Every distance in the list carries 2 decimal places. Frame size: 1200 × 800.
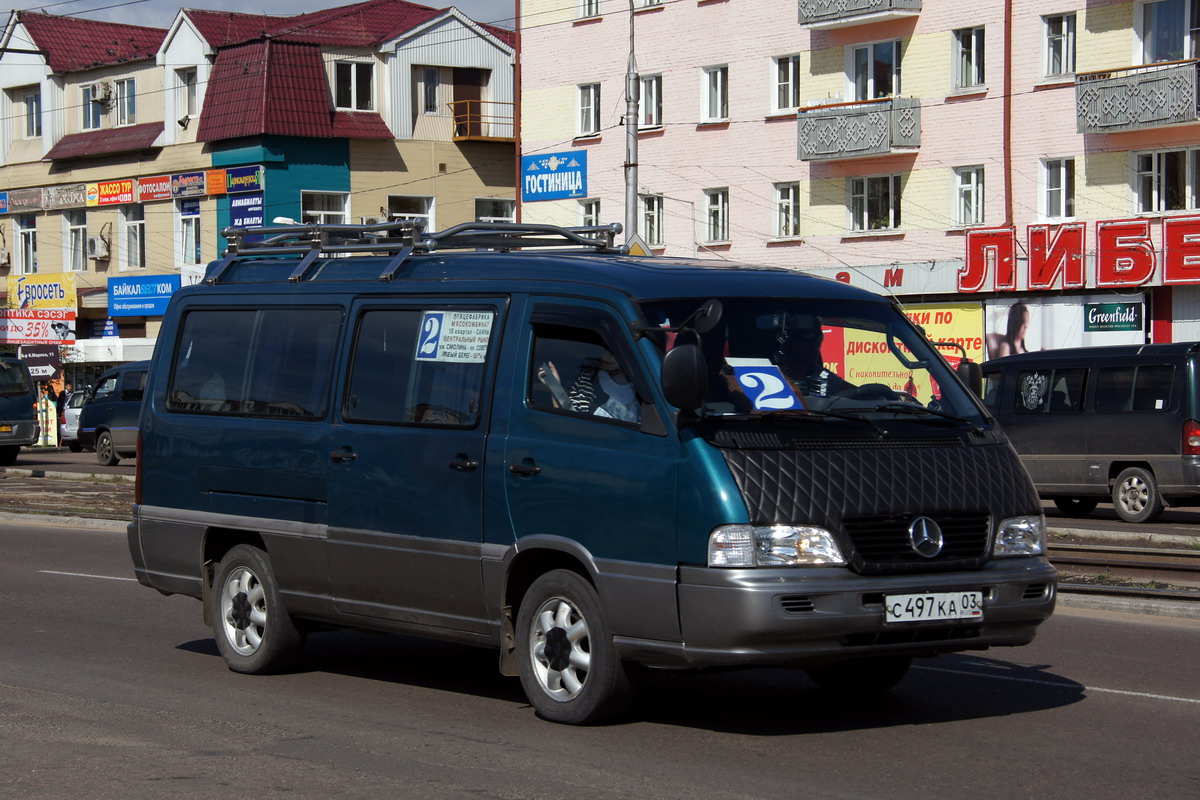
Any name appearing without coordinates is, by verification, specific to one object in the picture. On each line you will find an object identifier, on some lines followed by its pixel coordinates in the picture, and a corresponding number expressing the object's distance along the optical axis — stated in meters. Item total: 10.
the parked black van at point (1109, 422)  20.02
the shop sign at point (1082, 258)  33.62
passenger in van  7.56
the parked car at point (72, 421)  43.06
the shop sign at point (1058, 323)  34.75
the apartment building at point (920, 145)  34.56
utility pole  32.94
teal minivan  7.12
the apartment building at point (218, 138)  51.38
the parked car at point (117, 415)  35.00
